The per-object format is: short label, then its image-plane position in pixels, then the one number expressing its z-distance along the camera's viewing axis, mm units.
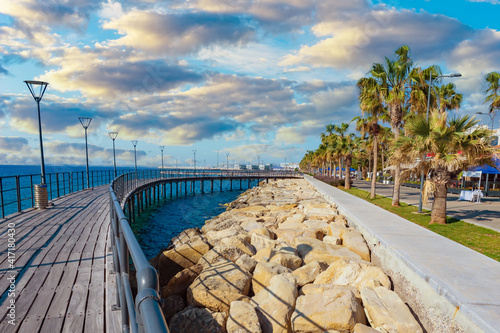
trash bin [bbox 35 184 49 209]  10484
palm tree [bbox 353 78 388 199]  17812
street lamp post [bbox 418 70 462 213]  14612
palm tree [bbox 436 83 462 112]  28984
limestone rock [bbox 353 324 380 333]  4414
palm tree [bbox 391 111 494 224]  10352
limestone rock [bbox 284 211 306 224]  11441
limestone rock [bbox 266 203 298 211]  16081
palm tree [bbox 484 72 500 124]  31222
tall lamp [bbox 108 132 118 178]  27464
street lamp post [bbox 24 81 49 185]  11961
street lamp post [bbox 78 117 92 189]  21670
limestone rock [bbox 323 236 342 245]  8251
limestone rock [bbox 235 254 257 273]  6804
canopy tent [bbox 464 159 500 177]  22278
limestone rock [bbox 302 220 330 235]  9856
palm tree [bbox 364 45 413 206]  16797
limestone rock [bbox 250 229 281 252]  8365
